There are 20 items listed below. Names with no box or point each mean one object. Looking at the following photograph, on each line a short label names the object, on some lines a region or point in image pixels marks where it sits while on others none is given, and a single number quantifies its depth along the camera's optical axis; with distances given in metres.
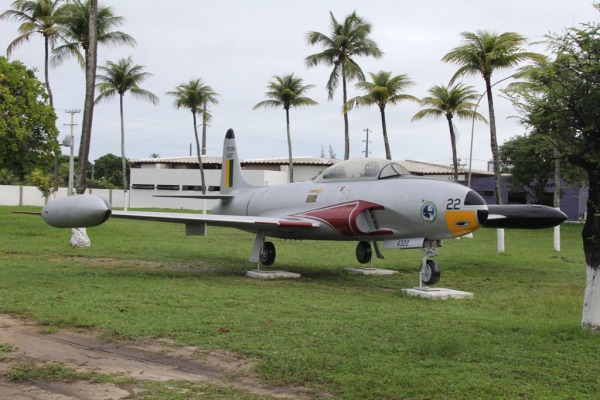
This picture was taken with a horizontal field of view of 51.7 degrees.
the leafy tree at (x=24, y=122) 27.27
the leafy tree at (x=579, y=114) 7.58
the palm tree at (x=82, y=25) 30.50
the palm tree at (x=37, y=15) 37.75
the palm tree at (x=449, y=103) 37.49
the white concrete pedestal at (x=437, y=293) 11.91
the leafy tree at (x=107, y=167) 94.44
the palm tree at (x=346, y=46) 39.38
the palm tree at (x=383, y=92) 36.44
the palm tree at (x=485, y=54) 24.02
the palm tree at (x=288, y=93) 47.67
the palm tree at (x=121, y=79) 49.33
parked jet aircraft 12.37
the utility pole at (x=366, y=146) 84.31
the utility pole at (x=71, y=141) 38.00
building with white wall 65.88
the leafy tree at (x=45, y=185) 49.25
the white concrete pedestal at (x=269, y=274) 14.96
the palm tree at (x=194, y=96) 54.56
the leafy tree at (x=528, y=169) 46.41
